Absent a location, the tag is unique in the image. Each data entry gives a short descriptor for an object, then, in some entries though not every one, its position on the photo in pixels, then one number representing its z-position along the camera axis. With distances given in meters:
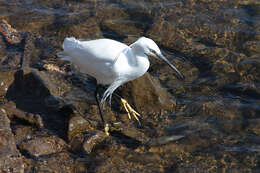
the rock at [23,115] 7.98
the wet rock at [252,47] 10.67
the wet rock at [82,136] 7.54
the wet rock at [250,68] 9.81
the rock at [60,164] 6.84
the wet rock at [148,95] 8.87
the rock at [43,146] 7.17
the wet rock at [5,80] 8.94
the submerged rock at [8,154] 6.28
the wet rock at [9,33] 11.55
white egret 7.72
